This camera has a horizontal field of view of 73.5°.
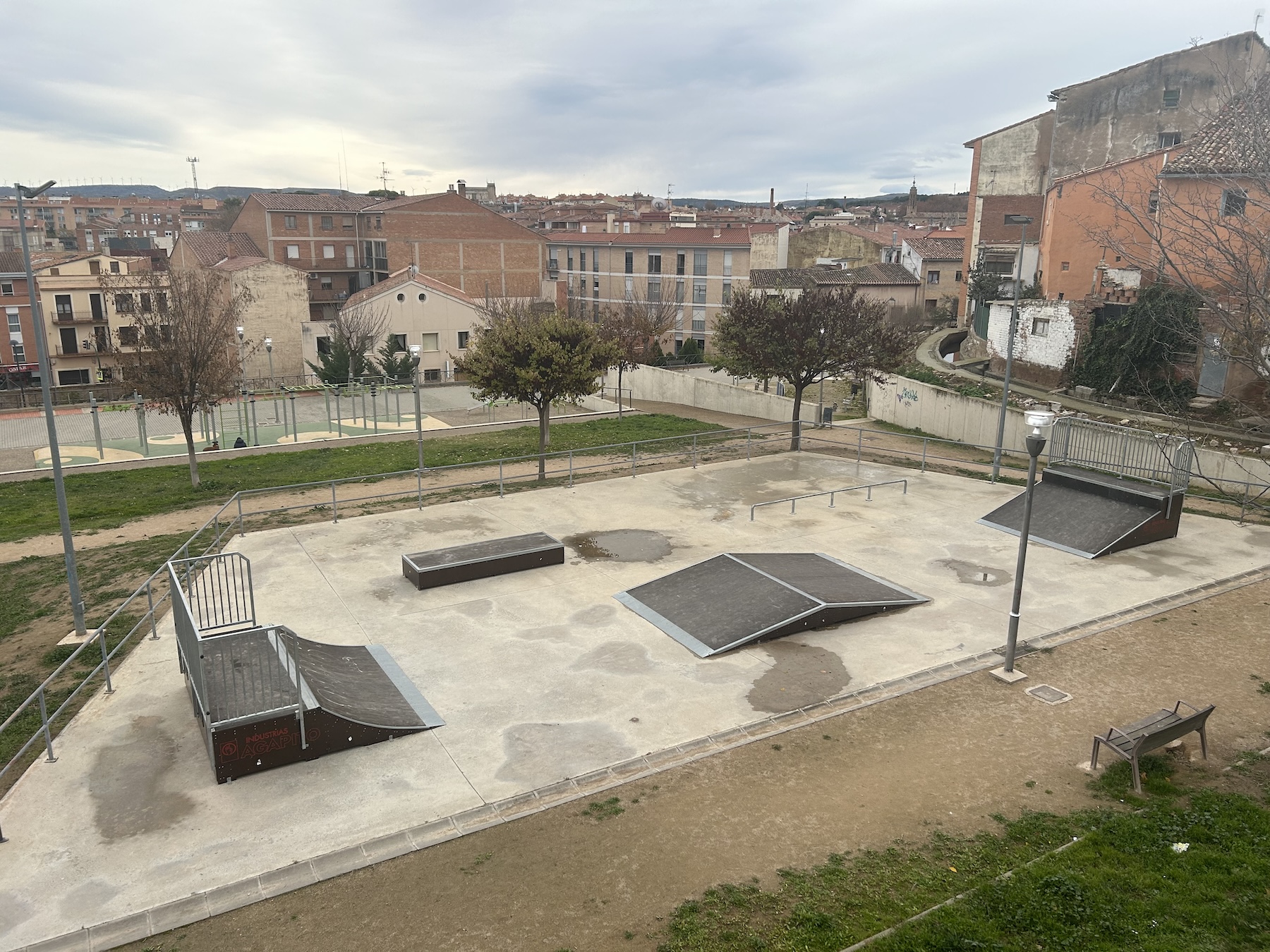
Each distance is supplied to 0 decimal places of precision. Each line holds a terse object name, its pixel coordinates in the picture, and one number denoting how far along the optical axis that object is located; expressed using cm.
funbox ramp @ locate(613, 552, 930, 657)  1266
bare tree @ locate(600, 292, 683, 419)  4403
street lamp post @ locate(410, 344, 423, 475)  1973
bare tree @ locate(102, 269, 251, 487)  2175
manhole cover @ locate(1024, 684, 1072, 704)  1077
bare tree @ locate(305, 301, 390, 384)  4244
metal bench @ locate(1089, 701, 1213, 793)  866
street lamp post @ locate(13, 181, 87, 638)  1245
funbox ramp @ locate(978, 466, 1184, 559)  1638
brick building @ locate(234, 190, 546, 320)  6150
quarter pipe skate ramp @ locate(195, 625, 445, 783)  913
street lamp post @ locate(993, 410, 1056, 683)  1034
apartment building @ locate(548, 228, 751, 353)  6125
